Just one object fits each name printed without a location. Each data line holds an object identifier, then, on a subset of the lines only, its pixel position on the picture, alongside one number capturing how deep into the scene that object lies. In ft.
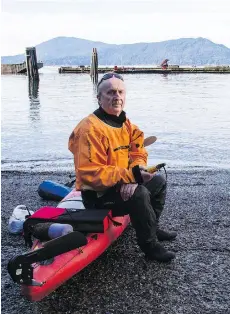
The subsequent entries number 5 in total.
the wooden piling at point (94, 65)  189.96
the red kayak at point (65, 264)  12.09
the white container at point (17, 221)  18.43
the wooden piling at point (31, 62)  175.70
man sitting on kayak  14.34
